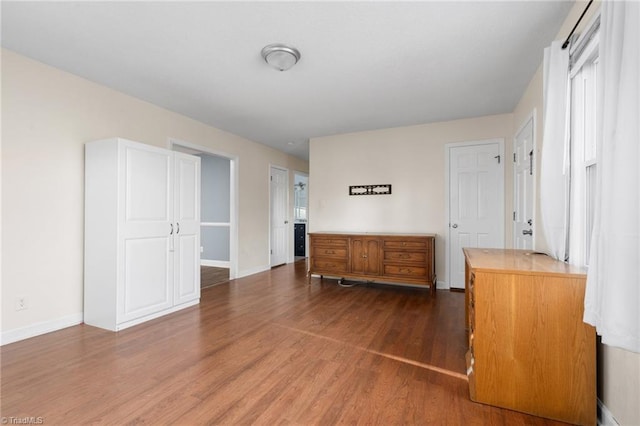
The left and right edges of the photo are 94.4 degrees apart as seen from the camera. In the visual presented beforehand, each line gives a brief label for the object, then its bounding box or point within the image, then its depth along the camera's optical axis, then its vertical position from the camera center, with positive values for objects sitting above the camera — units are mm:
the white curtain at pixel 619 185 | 1049 +112
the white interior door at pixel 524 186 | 3012 +308
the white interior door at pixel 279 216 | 6199 -136
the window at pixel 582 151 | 1847 +414
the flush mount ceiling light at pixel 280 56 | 2375 +1276
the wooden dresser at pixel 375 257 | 4078 -672
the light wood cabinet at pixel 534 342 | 1544 -702
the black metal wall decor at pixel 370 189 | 4797 +361
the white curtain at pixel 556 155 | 1989 +405
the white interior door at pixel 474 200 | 4137 +182
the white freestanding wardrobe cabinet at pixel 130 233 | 2824 -255
